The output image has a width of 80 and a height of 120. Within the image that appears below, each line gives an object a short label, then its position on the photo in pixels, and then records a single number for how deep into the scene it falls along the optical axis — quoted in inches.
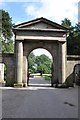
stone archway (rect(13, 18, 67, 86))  552.7
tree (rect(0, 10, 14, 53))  1117.7
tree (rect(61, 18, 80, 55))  975.5
